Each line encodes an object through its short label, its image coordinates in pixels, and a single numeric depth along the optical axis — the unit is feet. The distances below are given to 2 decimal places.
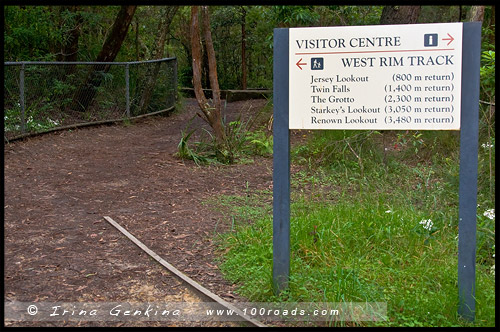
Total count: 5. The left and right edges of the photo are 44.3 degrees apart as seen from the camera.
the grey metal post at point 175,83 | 58.29
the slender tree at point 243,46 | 74.55
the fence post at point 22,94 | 36.76
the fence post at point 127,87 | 47.62
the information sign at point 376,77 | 13.32
